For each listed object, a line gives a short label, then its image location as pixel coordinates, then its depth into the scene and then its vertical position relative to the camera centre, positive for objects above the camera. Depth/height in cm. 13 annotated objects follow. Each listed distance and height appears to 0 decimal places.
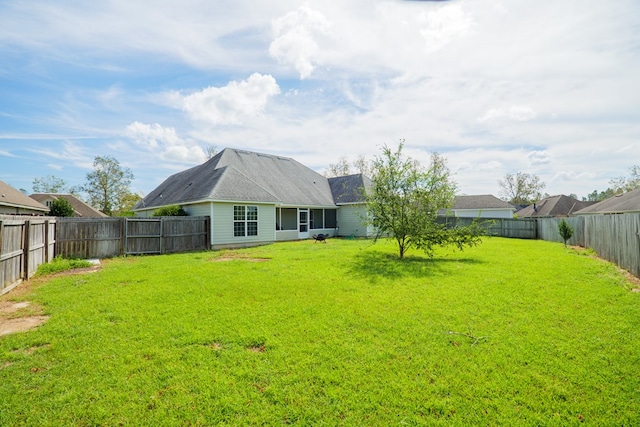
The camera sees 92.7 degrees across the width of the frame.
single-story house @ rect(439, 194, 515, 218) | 3653 +121
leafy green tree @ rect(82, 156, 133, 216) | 4322 +537
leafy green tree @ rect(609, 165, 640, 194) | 4285 +500
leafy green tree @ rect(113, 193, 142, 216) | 4594 +290
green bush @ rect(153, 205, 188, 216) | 1691 +54
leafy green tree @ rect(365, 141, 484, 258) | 1173 +63
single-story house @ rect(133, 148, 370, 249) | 1655 +133
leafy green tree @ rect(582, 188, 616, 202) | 5285 +446
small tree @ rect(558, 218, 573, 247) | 1657 -79
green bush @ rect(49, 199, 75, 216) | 2708 +127
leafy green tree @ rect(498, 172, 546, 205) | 5634 +539
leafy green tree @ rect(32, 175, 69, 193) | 4878 +612
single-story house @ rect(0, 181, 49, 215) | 1880 +134
